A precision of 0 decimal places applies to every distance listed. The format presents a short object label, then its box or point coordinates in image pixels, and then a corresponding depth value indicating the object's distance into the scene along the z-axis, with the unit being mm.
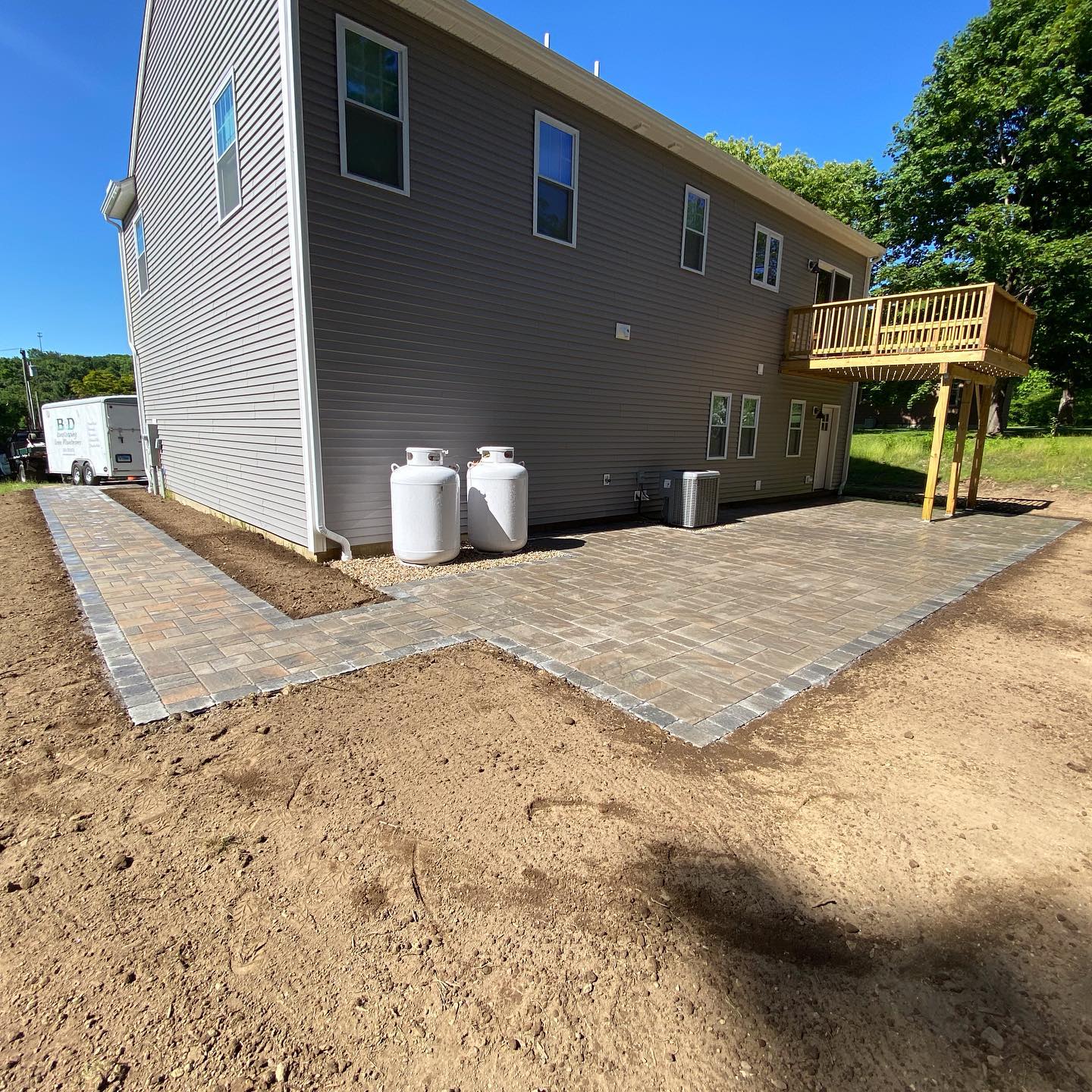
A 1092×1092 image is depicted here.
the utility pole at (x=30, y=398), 30328
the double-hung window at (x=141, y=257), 11625
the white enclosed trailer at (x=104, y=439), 15359
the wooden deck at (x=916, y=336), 9523
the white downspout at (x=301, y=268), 5465
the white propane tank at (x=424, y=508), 6035
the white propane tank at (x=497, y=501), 6746
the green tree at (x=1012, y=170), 16938
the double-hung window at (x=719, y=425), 11273
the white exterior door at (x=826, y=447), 14570
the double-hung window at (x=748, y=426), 12008
